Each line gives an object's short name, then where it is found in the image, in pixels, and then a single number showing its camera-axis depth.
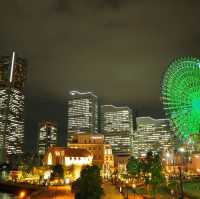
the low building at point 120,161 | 103.59
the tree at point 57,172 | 63.71
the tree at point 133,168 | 54.92
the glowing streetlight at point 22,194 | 52.69
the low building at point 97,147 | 92.50
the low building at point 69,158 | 72.35
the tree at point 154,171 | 33.39
